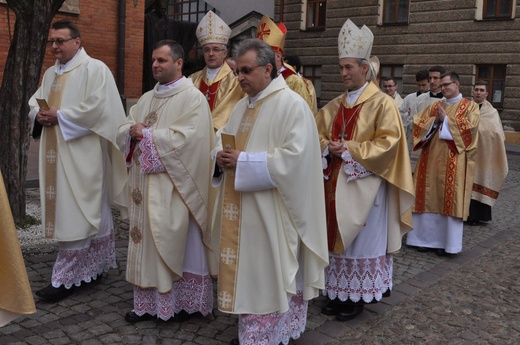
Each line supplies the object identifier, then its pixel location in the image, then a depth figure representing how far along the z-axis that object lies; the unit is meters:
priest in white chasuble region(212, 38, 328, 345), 3.37
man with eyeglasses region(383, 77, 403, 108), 8.66
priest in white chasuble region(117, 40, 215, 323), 3.90
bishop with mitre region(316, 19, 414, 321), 4.24
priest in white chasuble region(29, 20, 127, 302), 4.40
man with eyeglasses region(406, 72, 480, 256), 6.37
